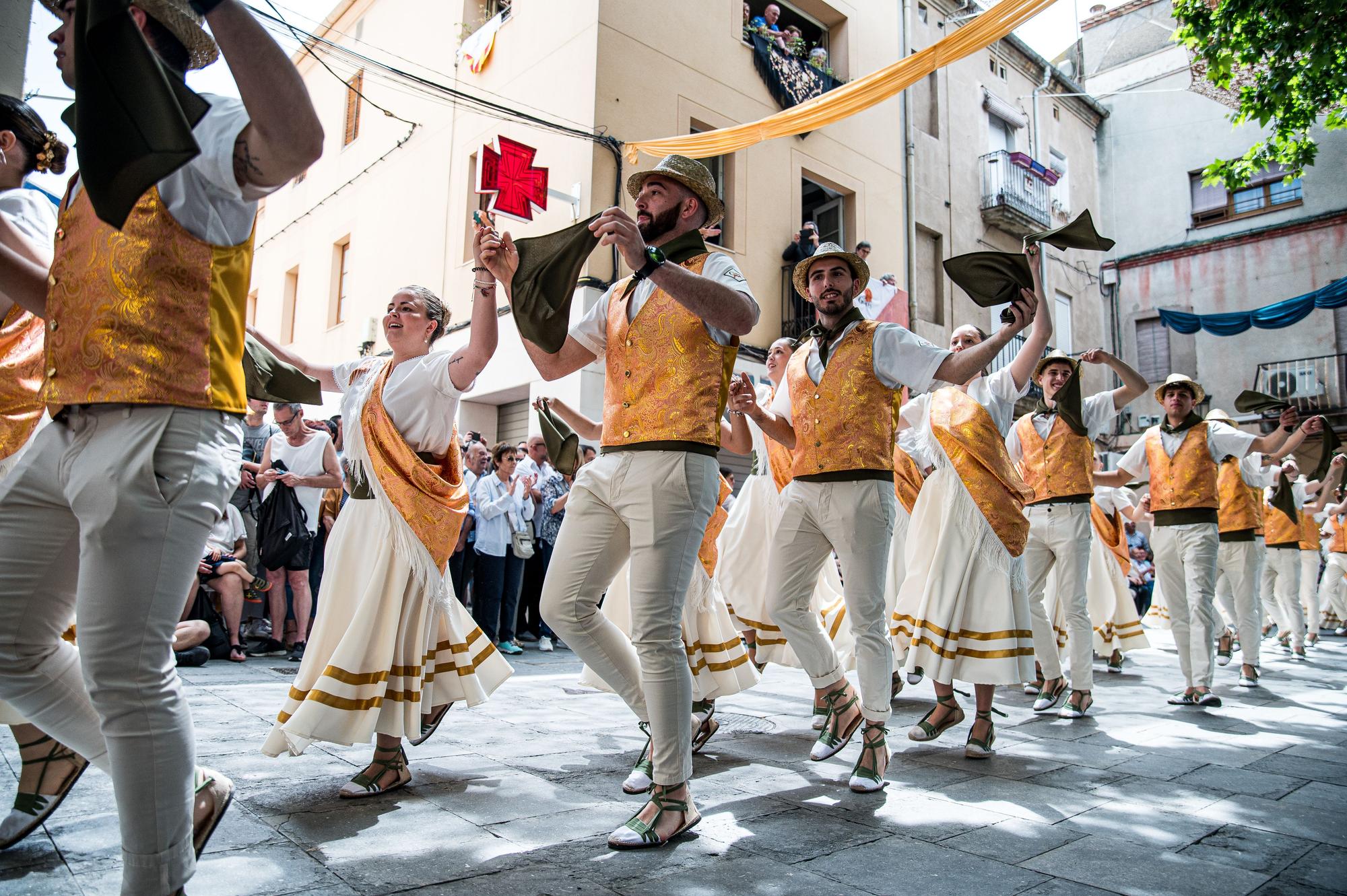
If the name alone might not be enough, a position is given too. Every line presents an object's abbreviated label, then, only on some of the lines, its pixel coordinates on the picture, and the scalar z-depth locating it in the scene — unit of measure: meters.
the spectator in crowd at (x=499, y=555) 8.91
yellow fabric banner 6.95
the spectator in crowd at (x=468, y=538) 8.84
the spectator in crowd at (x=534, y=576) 9.87
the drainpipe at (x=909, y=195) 18.19
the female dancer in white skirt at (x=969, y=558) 4.63
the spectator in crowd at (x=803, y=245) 15.36
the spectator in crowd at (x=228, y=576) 7.12
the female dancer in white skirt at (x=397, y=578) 3.36
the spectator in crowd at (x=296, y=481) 7.34
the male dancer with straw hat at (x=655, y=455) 2.97
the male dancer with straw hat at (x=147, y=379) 1.83
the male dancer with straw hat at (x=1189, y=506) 6.30
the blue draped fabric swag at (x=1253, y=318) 13.63
